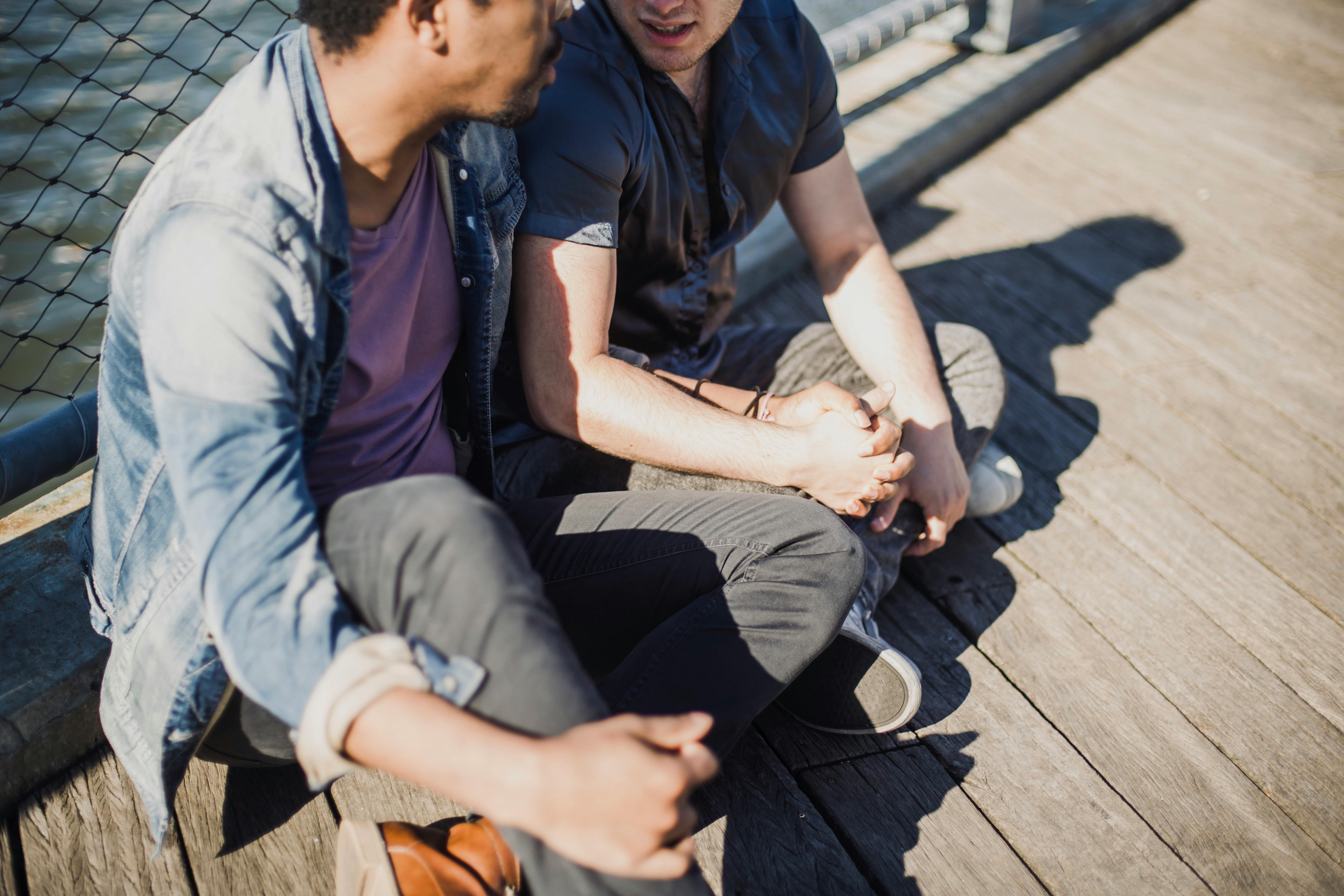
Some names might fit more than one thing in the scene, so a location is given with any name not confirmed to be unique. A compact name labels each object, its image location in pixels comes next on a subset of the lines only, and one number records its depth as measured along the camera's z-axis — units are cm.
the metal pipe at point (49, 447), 134
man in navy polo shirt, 142
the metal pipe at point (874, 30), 263
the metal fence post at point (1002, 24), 351
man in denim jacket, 86
